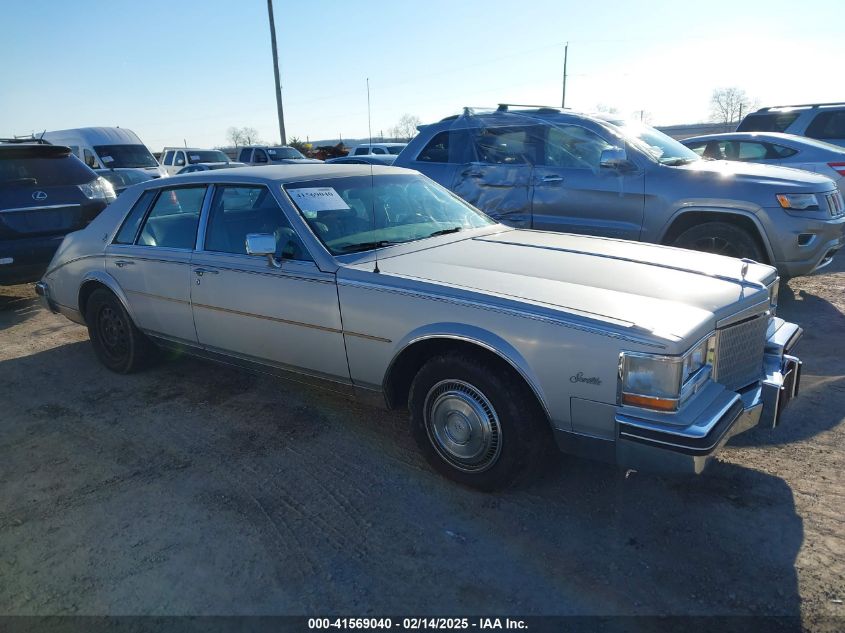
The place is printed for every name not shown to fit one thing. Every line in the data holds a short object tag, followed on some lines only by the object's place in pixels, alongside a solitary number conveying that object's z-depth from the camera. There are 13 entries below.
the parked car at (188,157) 20.82
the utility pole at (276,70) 20.72
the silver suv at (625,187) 5.50
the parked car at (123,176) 14.10
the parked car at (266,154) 20.09
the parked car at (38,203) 6.47
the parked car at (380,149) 22.27
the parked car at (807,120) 9.93
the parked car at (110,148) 16.09
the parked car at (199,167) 16.32
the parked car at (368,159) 13.39
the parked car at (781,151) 8.32
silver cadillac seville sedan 2.51
